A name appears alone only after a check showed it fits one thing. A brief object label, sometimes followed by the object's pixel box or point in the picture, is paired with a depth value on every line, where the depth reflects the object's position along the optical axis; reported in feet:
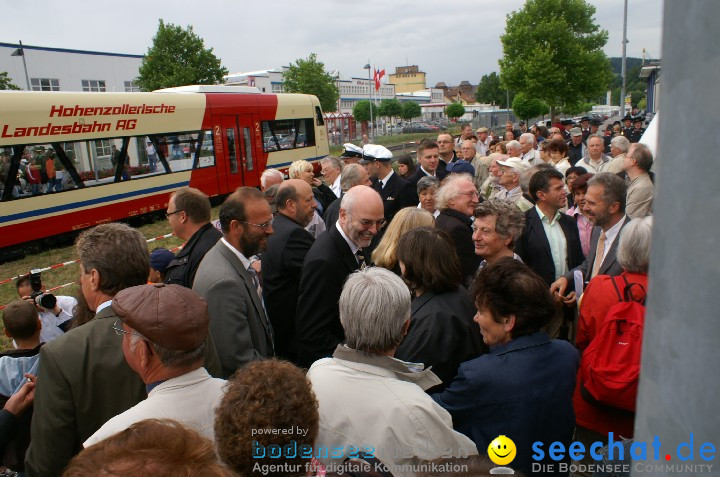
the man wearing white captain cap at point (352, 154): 32.12
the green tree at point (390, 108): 208.44
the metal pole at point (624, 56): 90.68
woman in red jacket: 9.48
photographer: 14.35
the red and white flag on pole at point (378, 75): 129.18
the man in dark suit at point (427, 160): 27.76
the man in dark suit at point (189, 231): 13.66
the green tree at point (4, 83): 107.41
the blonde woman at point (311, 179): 24.39
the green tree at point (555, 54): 125.08
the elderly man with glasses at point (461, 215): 15.42
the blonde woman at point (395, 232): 12.88
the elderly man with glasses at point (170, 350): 7.01
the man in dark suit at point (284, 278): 14.05
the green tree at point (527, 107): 139.54
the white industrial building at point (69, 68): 149.38
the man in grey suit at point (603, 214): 14.16
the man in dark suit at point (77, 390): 7.82
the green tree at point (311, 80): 171.94
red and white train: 38.04
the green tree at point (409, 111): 235.40
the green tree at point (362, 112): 200.44
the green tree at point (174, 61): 130.72
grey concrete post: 1.95
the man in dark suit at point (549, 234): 15.69
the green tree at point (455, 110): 230.68
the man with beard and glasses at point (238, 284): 10.26
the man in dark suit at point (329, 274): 11.66
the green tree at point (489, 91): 334.44
